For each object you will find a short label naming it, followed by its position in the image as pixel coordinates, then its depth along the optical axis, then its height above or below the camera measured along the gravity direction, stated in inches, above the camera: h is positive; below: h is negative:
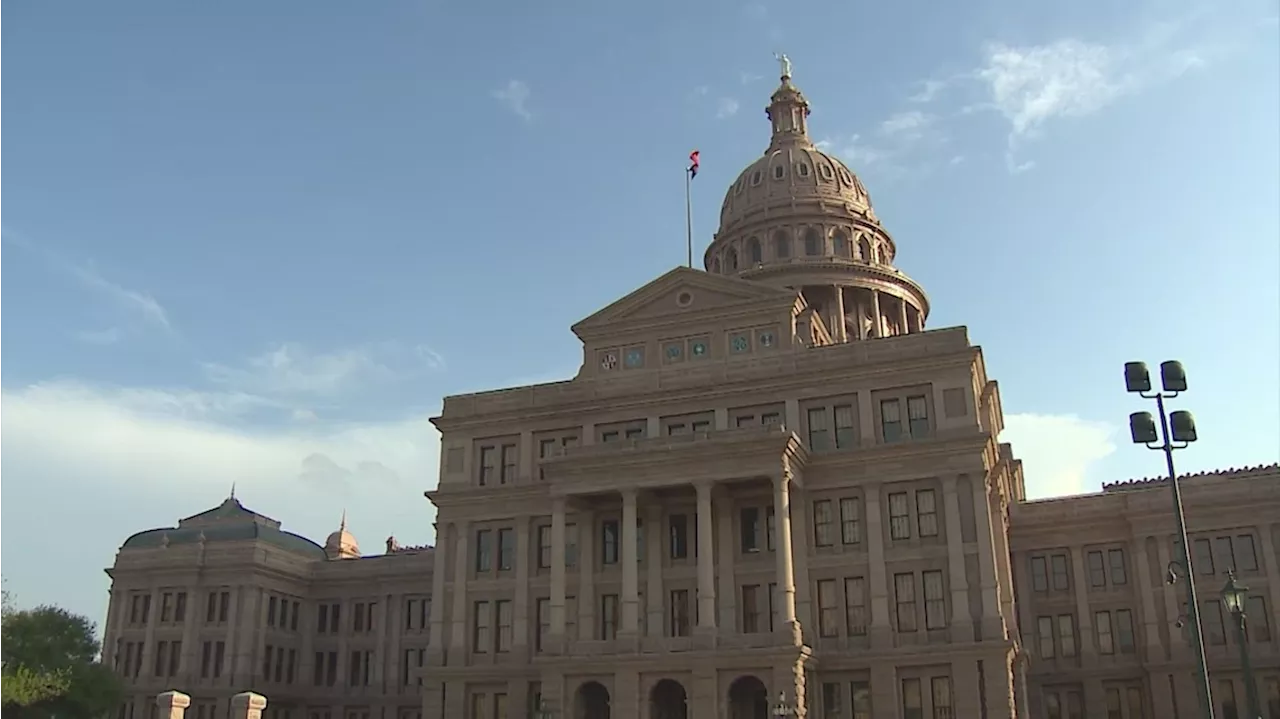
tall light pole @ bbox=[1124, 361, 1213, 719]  1002.1 +270.4
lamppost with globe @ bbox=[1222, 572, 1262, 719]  1000.2 +114.1
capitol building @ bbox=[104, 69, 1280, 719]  1991.9 +373.6
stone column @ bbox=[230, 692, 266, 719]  1464.1 +59.0
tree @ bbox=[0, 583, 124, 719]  2368.4 +178.3
